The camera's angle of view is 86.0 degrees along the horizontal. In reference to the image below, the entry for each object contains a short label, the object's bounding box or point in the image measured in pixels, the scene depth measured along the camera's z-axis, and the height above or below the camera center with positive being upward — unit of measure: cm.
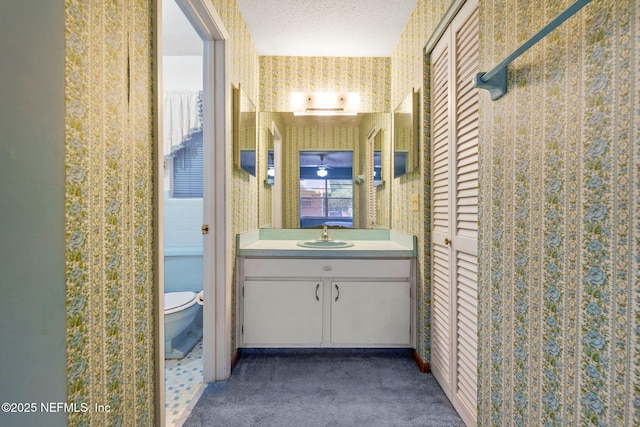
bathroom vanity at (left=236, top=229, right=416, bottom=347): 220 -54
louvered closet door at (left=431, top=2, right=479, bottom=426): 148 +0
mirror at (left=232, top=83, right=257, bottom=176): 211 +54
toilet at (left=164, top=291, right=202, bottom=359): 221 -75
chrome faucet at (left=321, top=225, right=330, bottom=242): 263 -18
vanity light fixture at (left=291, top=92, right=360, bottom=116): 279 +89
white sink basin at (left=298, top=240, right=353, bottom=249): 242 -24
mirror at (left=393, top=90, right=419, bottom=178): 214 +51
